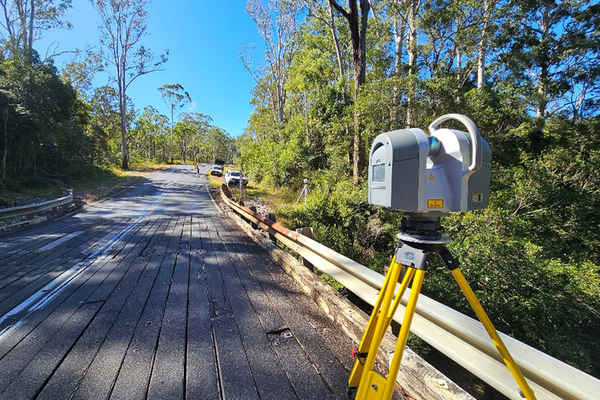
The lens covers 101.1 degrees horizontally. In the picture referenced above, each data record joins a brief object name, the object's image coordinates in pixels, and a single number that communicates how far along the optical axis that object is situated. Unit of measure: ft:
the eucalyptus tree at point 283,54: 66.59
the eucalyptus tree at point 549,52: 36.06
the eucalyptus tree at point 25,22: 58.03
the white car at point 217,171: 106.21
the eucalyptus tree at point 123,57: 84.43
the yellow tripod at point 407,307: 3.59
